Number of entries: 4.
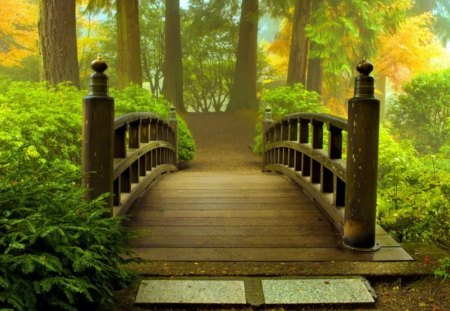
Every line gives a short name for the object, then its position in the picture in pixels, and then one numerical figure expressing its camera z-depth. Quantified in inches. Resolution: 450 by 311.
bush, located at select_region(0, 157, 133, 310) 95.3
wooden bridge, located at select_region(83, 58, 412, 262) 162.1
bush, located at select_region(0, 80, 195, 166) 204.7
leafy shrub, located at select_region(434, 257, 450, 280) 133.6
